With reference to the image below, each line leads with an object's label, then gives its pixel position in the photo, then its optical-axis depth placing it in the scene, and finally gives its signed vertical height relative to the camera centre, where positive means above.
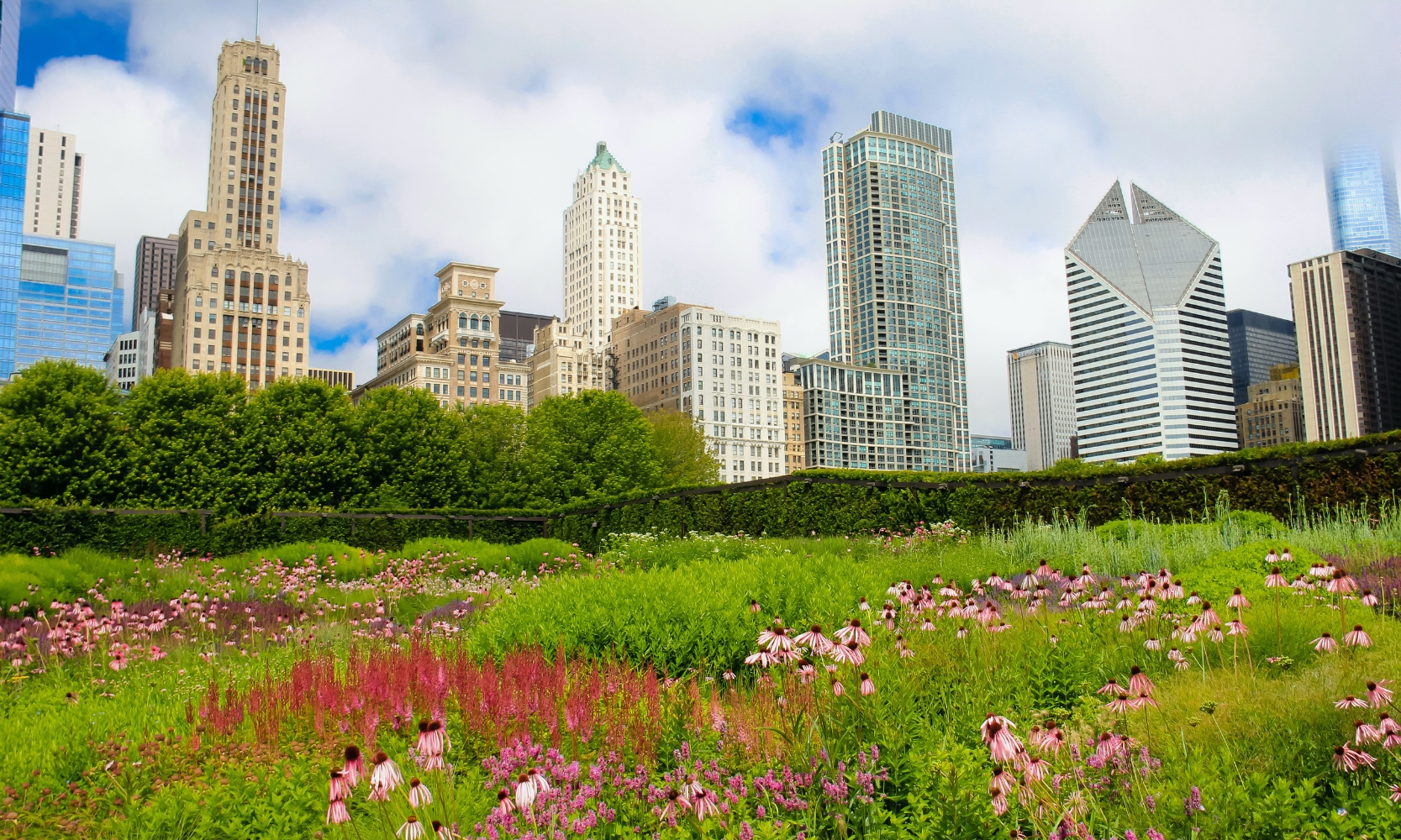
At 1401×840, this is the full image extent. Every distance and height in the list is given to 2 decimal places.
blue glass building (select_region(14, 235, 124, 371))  173.38 +45.26
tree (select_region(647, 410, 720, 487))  65.12 +4.82
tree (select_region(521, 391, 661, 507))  46.47 +3.56
